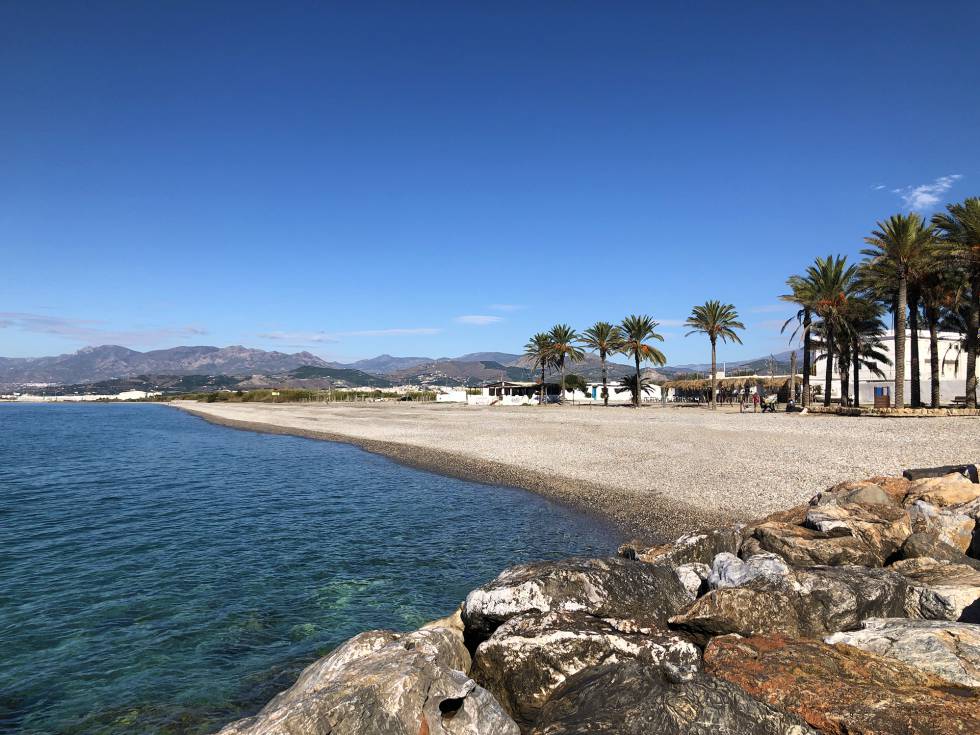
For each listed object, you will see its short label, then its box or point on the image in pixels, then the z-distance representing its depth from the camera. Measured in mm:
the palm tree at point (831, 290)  46812
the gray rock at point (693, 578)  7989
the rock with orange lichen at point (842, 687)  4109
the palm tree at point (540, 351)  87188
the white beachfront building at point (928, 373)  59094
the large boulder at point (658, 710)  4152
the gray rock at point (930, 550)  8242
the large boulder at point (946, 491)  10945
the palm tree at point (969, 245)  34719
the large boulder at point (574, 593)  6543
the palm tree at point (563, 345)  84688
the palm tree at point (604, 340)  77644
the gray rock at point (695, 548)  9383
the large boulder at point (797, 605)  6113
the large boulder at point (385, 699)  4297
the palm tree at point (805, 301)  47656
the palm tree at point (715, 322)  62406
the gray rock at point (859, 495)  11219
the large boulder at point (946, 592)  6289
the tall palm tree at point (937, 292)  39094
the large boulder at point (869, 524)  9172
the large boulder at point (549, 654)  5383
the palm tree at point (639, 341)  72000
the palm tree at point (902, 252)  37500
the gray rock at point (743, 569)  7105
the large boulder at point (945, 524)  9625
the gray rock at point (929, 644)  4797
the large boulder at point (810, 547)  8602
